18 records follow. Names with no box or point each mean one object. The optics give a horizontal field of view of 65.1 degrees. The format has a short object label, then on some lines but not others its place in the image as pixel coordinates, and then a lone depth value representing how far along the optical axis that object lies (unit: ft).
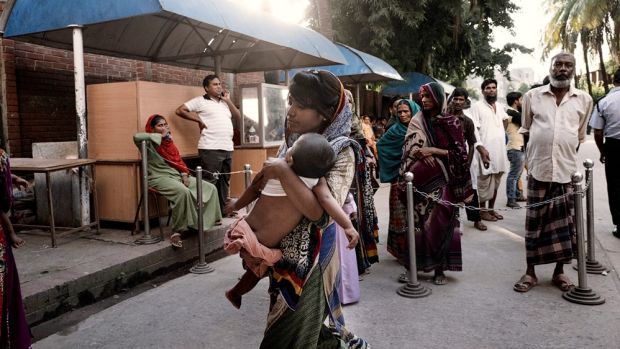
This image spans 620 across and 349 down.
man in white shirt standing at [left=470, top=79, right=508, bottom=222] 21.97
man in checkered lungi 12.93
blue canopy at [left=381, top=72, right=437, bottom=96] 47.03
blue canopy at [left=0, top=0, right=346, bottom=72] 15.71
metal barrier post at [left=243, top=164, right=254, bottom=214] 16.84
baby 6.43
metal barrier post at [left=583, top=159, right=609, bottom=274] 12.46
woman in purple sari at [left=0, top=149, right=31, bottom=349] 8.50
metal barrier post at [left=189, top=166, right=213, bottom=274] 15.89
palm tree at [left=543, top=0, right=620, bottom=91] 75.31
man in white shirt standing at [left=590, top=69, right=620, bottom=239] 18.16
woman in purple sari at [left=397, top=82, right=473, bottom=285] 13.84
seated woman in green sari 16.87
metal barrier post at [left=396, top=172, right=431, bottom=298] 12.55
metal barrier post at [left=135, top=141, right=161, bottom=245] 16.89
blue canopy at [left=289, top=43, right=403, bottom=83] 32.64
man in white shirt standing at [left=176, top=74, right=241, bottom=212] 20.11
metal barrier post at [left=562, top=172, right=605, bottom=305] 11.84
